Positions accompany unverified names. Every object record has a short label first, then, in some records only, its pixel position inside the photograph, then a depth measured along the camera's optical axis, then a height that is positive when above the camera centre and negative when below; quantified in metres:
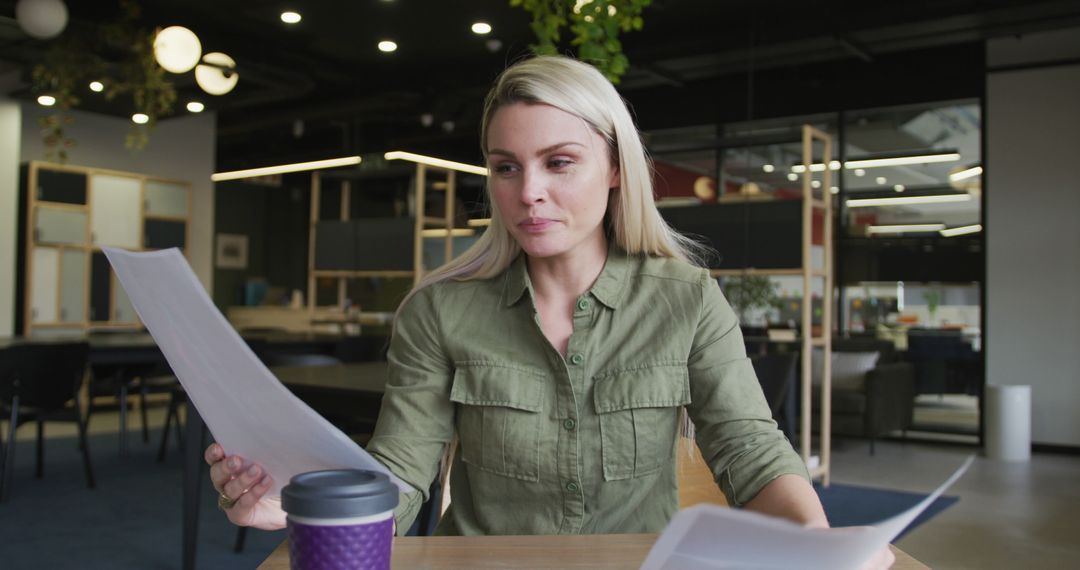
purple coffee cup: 0.75 -0.19
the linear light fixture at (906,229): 8.91 +0.79
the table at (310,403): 3.69 -0.46
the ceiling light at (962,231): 8.71 +0.76
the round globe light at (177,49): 6.16 +1.66
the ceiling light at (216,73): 6.74 +1.65
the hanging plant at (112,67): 7.46 +1.89
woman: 1.42 -0.10
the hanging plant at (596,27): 3.55 +1.09
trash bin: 7.79 -0.95
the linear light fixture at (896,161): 8.92 +1.48
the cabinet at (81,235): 9.68 +0.63
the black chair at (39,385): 5.30 -0.57
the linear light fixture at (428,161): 9.30 +1.46
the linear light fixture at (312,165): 10.14 +1.51
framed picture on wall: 14.60 +0.69
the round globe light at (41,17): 6.33 +1.92
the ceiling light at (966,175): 8.76 +1.31
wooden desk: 1.11 -0.32
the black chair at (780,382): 5.32 -0.46
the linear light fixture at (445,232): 8.60 +0.70
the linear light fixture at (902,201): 8.89 +1.07
